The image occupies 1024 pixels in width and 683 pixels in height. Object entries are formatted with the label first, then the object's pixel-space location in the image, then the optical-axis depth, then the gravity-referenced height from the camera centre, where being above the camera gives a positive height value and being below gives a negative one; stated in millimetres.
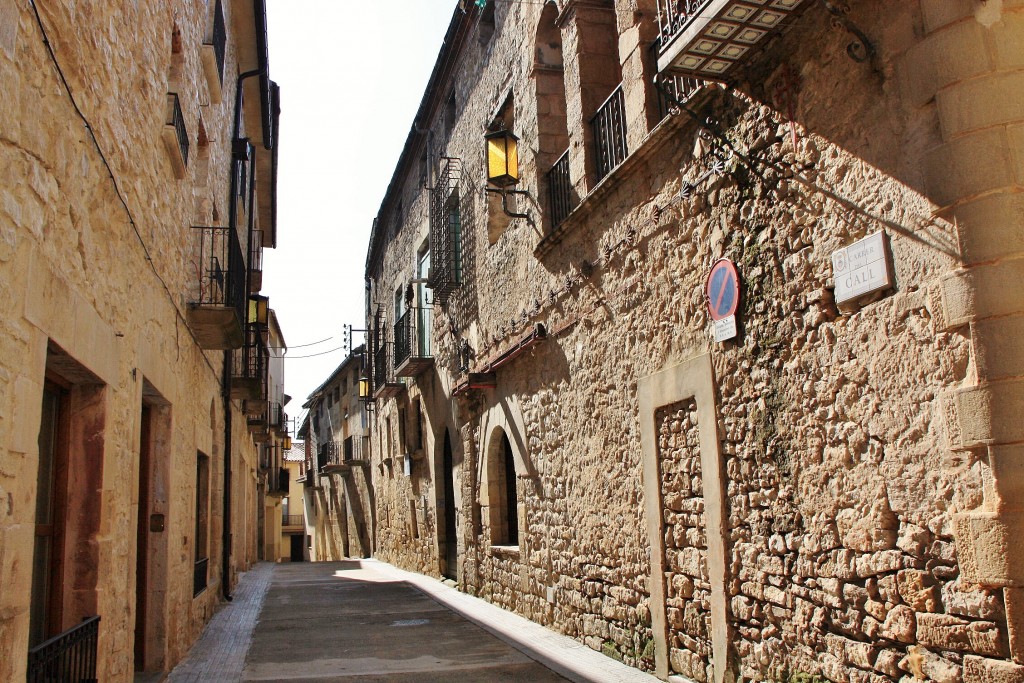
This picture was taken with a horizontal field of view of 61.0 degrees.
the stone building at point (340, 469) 24406 +598
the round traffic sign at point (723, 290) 5324 +1121
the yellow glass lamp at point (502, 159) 8898 +3256
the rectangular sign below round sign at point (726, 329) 5348 +875
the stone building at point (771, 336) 3729 +777
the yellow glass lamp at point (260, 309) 12684 +2651
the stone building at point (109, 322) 3262 +938
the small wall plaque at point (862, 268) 4125 +951
